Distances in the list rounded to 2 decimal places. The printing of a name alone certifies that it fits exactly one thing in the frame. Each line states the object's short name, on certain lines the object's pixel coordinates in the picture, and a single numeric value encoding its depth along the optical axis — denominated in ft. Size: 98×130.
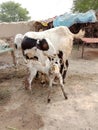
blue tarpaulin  17.75
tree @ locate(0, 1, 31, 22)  67.55
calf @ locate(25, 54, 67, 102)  9.06
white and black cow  10.16
